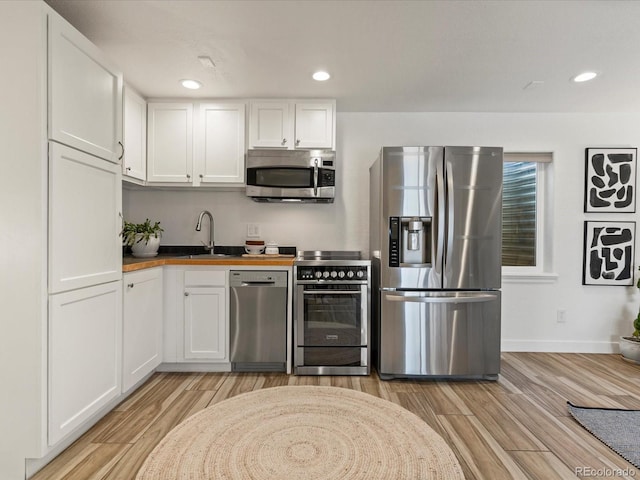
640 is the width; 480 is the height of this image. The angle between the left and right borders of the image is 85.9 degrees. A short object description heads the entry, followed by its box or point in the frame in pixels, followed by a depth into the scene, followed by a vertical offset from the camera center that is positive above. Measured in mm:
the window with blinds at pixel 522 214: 3551 +254
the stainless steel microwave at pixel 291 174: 3039 +550
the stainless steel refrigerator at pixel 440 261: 2650 -182
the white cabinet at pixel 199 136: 3086 +878
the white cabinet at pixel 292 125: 3068 +990
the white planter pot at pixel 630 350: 3066 -998
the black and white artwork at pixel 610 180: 3359 +585
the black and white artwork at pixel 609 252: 3363 -123
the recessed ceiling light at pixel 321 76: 2586 +1224
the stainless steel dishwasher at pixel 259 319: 2771 -678
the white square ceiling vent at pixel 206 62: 2378 +1220
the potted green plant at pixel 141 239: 2775 -45
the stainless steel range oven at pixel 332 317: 2785 -658
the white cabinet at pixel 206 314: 2771 -639
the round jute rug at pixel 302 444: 1615 -1111
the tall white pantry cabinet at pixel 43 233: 1513 -3
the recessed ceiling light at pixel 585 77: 2604 +1250
